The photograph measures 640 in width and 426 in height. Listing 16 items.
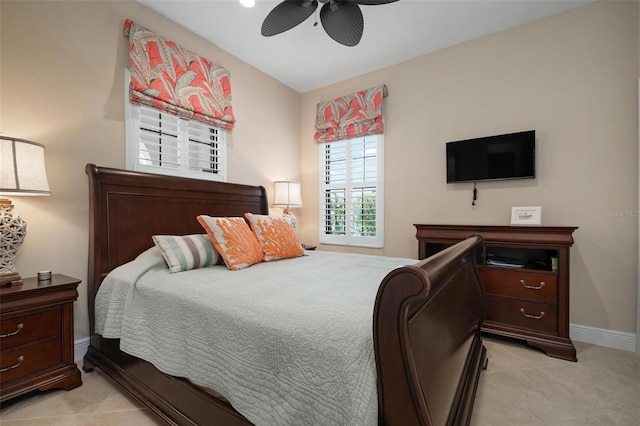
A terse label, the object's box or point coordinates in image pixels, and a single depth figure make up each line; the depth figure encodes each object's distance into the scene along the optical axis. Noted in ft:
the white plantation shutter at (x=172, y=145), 7.77
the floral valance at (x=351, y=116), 11.16
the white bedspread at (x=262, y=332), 2.85
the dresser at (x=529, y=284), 7.11
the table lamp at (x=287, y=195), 11.41
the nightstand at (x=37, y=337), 4.97
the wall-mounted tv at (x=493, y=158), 8.54
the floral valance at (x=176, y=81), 7.54
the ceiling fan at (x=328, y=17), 6.17
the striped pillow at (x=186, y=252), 6.10
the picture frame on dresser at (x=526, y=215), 8.26
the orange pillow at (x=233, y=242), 6.50
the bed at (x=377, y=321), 2.51
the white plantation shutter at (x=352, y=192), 11.54
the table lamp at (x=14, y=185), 5.09
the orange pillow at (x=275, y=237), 7.48
